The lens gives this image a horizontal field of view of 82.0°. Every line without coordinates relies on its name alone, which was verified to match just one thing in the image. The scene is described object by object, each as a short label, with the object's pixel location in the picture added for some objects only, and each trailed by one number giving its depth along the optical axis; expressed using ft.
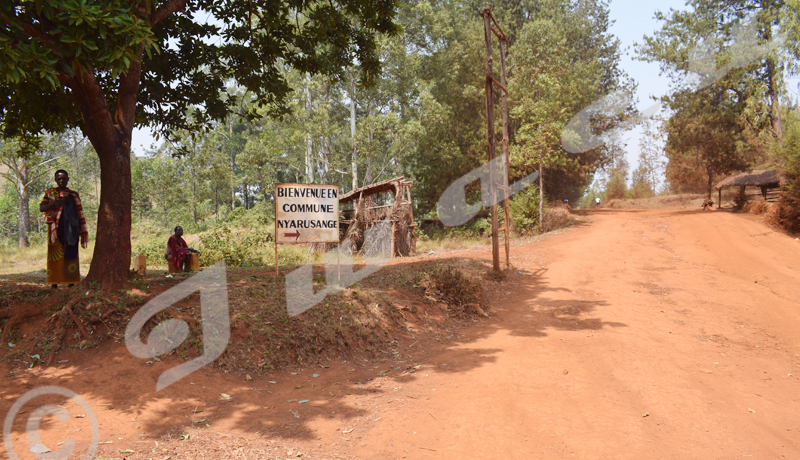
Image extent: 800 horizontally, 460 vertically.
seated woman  30.76
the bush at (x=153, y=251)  45.47
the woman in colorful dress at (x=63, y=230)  22.97
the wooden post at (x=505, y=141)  39.63
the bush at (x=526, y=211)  69.60
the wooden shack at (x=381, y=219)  50.03
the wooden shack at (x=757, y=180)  68.05
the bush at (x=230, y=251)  40.73
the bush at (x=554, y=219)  71.92
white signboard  26.23
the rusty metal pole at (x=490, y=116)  36.59
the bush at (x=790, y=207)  52.65
